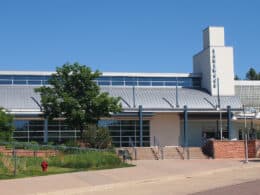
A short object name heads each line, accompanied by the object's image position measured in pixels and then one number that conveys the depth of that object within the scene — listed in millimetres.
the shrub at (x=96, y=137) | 36844
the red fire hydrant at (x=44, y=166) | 24859
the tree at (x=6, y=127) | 35875
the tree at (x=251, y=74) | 109500
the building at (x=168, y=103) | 53719
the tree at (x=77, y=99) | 38281
